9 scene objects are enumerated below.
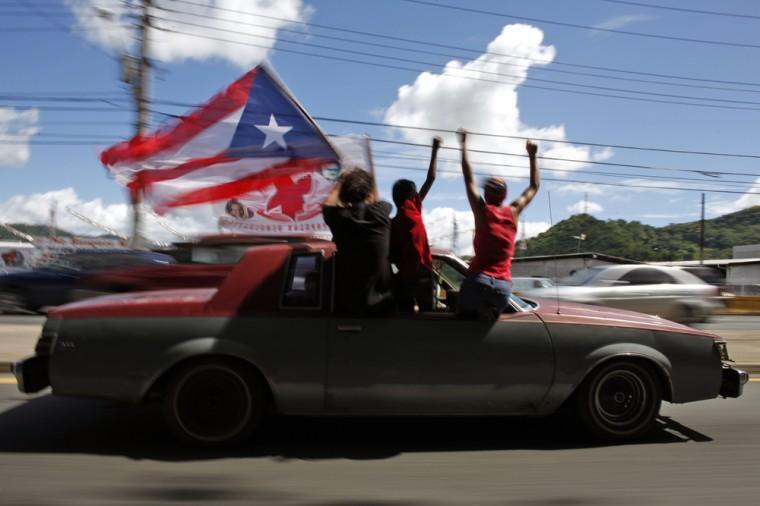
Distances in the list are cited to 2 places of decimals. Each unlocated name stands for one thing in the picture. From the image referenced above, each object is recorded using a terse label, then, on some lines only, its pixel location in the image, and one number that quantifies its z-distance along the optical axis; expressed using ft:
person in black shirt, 13.34
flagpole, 24.02
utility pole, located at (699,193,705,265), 203.31
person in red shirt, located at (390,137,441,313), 13.98
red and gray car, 13.17
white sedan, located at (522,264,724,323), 42.45
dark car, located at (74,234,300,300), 33.63
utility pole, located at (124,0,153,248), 60.29
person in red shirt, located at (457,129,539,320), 13.70
